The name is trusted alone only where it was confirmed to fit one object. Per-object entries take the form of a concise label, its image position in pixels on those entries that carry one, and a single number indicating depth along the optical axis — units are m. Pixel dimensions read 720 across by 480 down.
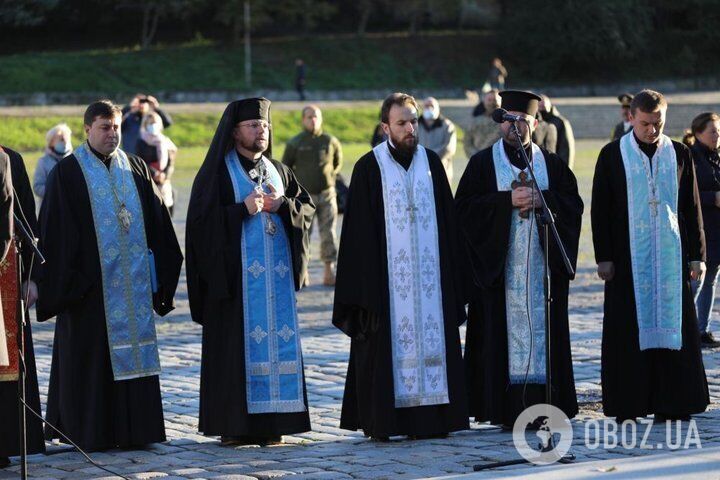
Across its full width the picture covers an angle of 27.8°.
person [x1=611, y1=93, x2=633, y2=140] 16.68
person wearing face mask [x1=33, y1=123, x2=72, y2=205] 14.81
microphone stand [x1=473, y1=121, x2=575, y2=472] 7.85
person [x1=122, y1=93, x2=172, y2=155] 18.34
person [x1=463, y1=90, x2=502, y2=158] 17.23
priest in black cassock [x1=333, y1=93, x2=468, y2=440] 8.98
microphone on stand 8.10
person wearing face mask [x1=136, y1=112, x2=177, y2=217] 16.77
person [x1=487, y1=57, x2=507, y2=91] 56.05
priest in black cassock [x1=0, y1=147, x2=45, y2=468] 8.15
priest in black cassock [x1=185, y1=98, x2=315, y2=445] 8.89
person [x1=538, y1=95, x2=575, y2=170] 15.80
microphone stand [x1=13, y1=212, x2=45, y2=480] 7.00
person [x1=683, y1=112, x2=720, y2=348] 12.34
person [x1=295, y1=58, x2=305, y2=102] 61.17
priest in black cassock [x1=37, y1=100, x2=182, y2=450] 8.86
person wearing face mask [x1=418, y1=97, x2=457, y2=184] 18.44
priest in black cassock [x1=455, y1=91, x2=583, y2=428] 9.29
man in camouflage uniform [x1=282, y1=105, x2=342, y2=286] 17.22
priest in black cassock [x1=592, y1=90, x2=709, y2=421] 9.40
